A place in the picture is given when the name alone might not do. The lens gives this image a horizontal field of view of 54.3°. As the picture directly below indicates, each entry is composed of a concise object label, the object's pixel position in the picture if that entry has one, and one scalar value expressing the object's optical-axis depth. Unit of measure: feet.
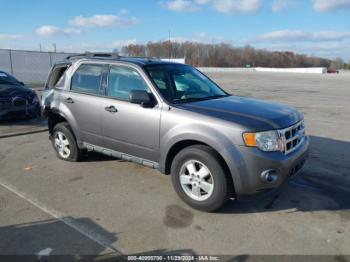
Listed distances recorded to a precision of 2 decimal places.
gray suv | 12.59
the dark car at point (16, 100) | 30.76
